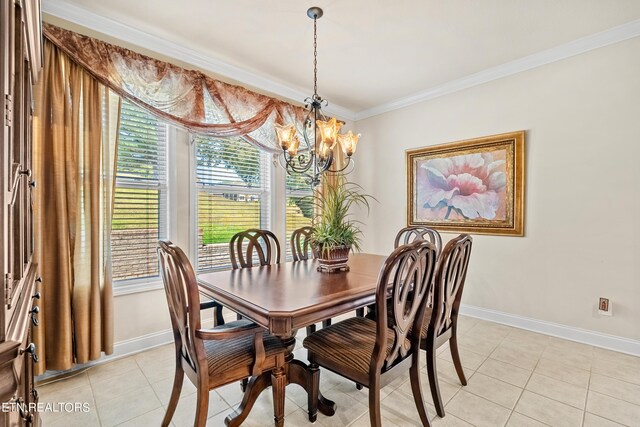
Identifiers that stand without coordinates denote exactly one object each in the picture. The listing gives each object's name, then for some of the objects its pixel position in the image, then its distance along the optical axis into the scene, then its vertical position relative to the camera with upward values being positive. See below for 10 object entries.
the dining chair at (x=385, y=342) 1.40 -0.71
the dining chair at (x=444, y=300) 1.73 -0.53
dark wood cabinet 0.75 +0.00
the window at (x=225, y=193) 3.08 +0.20
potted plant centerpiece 2.16 -0.17
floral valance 2.27 +1.09
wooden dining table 1.41 -0.44
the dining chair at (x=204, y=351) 1.36 -0.70
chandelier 2.17 +0.52
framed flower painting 3.15 +0.29
